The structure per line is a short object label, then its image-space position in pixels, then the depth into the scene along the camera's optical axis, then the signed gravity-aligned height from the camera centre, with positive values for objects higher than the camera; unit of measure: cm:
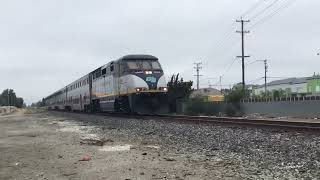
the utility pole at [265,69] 12069 +830
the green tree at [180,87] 5456 +201
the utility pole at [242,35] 6509 +963
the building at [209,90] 13100 +402
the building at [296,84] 10985 +495
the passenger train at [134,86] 3048 +130
